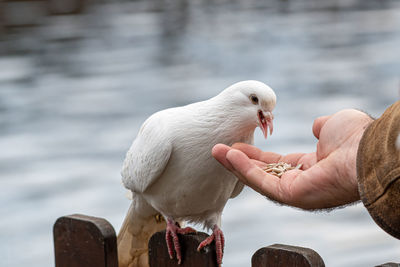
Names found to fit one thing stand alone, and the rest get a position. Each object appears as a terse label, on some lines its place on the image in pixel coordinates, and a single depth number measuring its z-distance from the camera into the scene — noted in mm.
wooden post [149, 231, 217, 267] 3720
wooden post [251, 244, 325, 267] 2952
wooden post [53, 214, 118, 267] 3820
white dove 4204
